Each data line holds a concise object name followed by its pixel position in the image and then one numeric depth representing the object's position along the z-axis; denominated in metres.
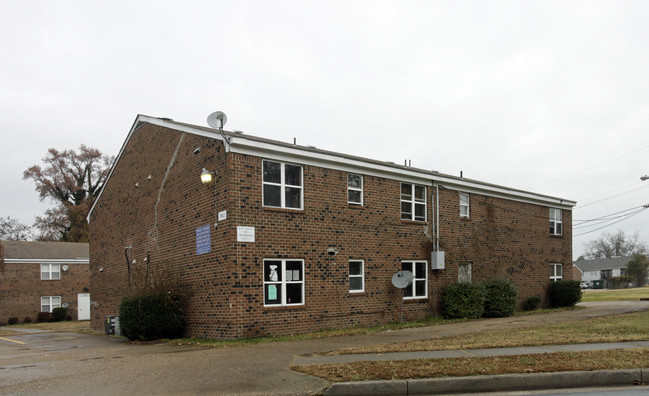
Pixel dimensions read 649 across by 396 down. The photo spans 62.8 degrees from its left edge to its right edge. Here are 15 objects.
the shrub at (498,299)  20.31
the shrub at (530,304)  23.53
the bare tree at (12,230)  59.25
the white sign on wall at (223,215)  14.62
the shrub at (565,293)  24.72
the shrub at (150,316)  15.49
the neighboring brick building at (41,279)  36.66
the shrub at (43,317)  37.03
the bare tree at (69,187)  51.88
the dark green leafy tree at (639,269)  71.38
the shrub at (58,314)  36.91
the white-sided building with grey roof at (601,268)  92.31
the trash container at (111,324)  19.44
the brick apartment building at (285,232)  14.84
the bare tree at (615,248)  109.86
